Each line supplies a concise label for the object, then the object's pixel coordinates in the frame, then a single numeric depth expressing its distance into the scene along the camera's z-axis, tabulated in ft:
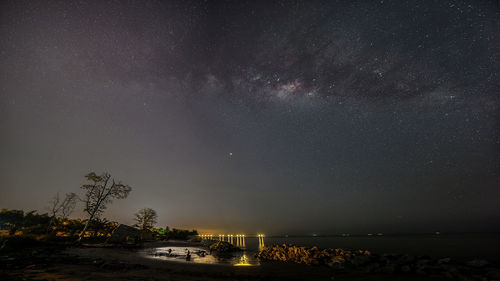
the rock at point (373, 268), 56.90
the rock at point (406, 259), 61.76
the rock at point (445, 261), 59.70
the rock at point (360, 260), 62.86
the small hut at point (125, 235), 125.77
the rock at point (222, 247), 112.93
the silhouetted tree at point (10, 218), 185.78
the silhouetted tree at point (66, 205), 136.15
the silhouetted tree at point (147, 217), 246.35
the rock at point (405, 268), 55.36
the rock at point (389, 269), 55.06
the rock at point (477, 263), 56.40
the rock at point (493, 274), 45.28
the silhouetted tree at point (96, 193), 115.65
